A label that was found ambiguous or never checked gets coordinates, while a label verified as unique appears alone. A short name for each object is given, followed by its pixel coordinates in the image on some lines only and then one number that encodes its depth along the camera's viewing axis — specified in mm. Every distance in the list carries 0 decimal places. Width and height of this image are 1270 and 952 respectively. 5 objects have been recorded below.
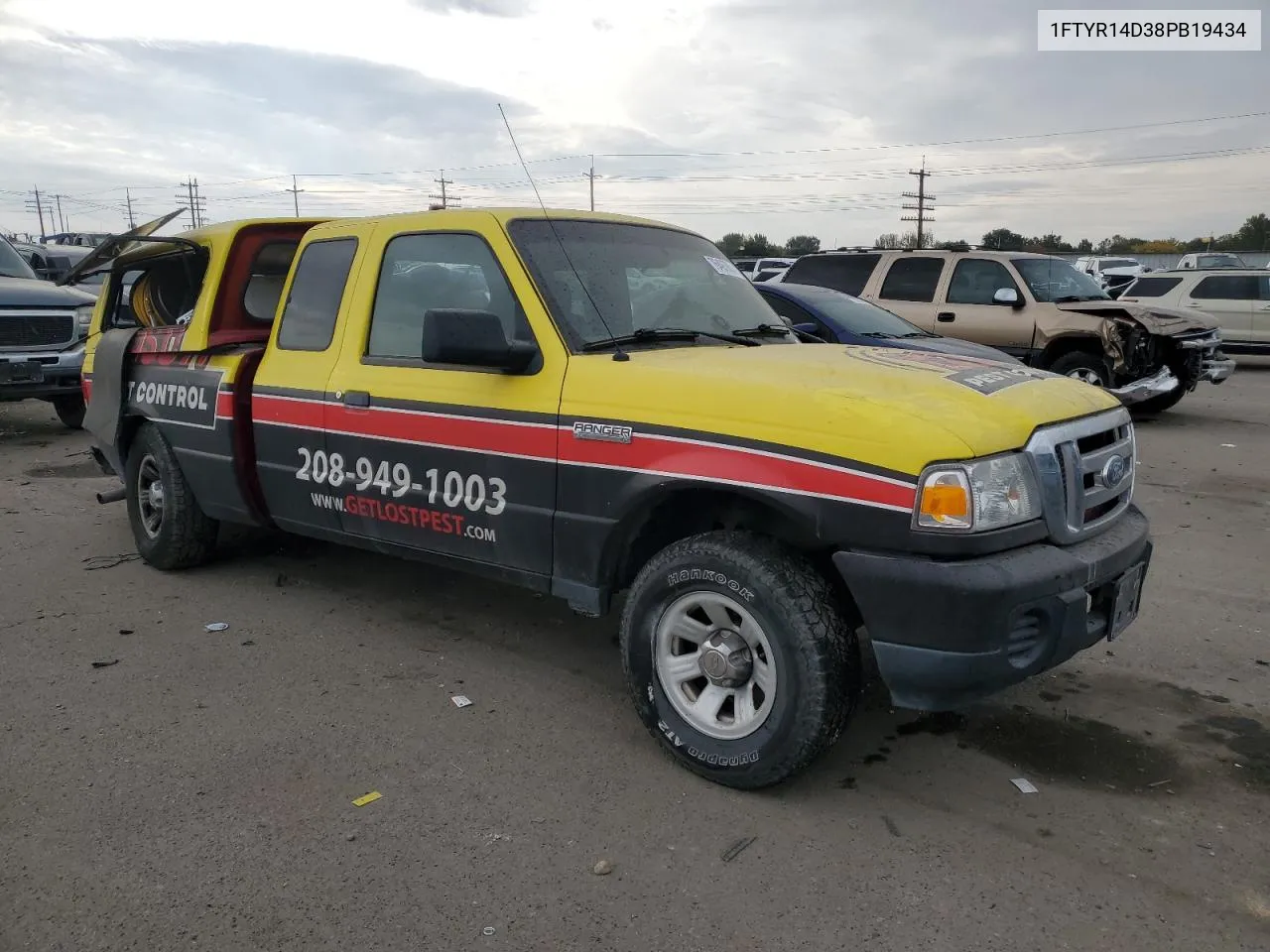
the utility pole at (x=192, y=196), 77800
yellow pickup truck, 2893
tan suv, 10820
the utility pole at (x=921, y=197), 63812
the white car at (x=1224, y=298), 16484
